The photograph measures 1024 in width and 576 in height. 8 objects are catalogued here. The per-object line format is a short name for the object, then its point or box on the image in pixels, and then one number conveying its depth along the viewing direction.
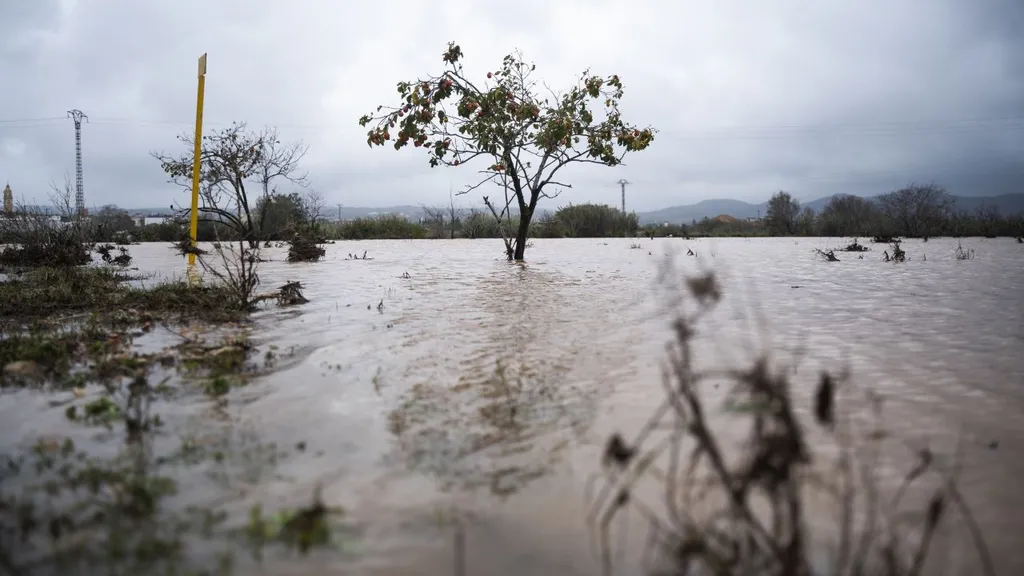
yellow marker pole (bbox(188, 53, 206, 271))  8.91
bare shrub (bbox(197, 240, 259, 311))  6.42
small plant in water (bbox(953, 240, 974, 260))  13.07
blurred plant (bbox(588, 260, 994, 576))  1.31
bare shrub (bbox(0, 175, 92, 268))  12.16
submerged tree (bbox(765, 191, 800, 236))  39.06
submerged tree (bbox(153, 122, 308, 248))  18.83
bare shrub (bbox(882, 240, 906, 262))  12.52
